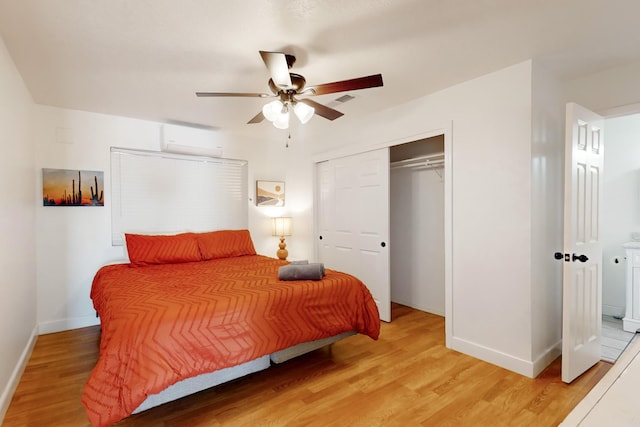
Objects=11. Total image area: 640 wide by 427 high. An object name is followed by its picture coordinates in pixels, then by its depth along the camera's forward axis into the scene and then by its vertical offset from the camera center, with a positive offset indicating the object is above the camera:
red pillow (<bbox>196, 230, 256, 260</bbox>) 3.62 -0.44
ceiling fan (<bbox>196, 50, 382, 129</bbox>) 1.95 +0.80
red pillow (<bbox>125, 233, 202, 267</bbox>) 3.21 -0.44
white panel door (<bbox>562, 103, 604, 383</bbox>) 2.21 -0.29
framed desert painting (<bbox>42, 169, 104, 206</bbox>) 3.21 +0.22
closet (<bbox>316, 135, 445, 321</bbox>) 3.53 -0.17
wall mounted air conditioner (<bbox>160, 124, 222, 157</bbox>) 3.75 +0.83
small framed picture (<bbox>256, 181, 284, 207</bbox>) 4.58 +0.21
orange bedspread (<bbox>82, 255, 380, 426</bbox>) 1.57 -0.71
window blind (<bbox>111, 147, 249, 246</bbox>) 3.62 +0.18
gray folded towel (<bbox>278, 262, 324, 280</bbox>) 2.45 -0.52
